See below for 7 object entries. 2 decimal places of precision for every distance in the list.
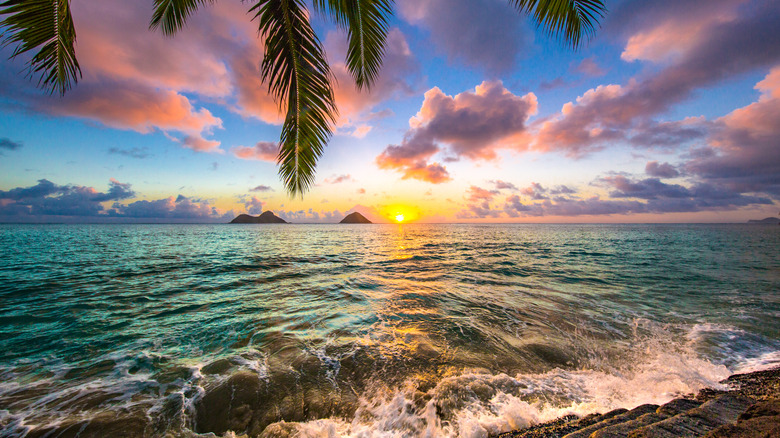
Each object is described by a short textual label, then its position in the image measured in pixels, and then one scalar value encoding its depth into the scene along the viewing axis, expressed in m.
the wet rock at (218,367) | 4.98
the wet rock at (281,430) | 3.50
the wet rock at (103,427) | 3.45
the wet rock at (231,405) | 3.71
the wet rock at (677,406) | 2.97
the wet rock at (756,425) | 2.07
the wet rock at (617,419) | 2.71
